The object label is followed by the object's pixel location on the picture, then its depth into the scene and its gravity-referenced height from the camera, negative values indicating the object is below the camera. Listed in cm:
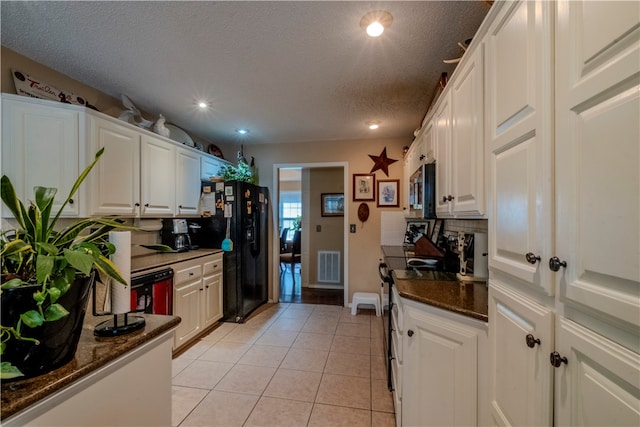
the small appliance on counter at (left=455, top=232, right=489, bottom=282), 168 -27
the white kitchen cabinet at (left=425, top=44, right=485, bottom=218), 125 +39
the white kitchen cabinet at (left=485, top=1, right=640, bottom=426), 51 +0
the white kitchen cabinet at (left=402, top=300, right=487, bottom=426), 118 -71
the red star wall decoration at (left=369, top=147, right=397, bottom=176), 393 +76
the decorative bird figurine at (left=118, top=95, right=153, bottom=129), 254 +95
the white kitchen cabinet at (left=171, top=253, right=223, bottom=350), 263 -85
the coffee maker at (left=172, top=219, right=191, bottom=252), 312 -25
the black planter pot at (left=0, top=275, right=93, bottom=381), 66 -32
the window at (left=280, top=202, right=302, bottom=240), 885 +12
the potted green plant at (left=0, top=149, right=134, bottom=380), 66 -18
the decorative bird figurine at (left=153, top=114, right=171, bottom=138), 280 +88
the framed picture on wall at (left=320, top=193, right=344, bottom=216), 518 +20
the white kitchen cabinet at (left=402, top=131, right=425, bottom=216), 265 +60
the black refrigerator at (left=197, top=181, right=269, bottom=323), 339 -29
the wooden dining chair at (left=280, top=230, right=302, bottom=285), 581 -82
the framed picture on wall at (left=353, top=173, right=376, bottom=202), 400 +40
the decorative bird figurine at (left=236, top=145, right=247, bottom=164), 407 +87
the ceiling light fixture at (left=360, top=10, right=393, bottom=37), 152 +111
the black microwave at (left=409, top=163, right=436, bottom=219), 206 +19
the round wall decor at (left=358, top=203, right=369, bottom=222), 399 +4
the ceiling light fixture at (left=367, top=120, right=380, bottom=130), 330 +111
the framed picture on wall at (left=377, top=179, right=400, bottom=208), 394 +31
